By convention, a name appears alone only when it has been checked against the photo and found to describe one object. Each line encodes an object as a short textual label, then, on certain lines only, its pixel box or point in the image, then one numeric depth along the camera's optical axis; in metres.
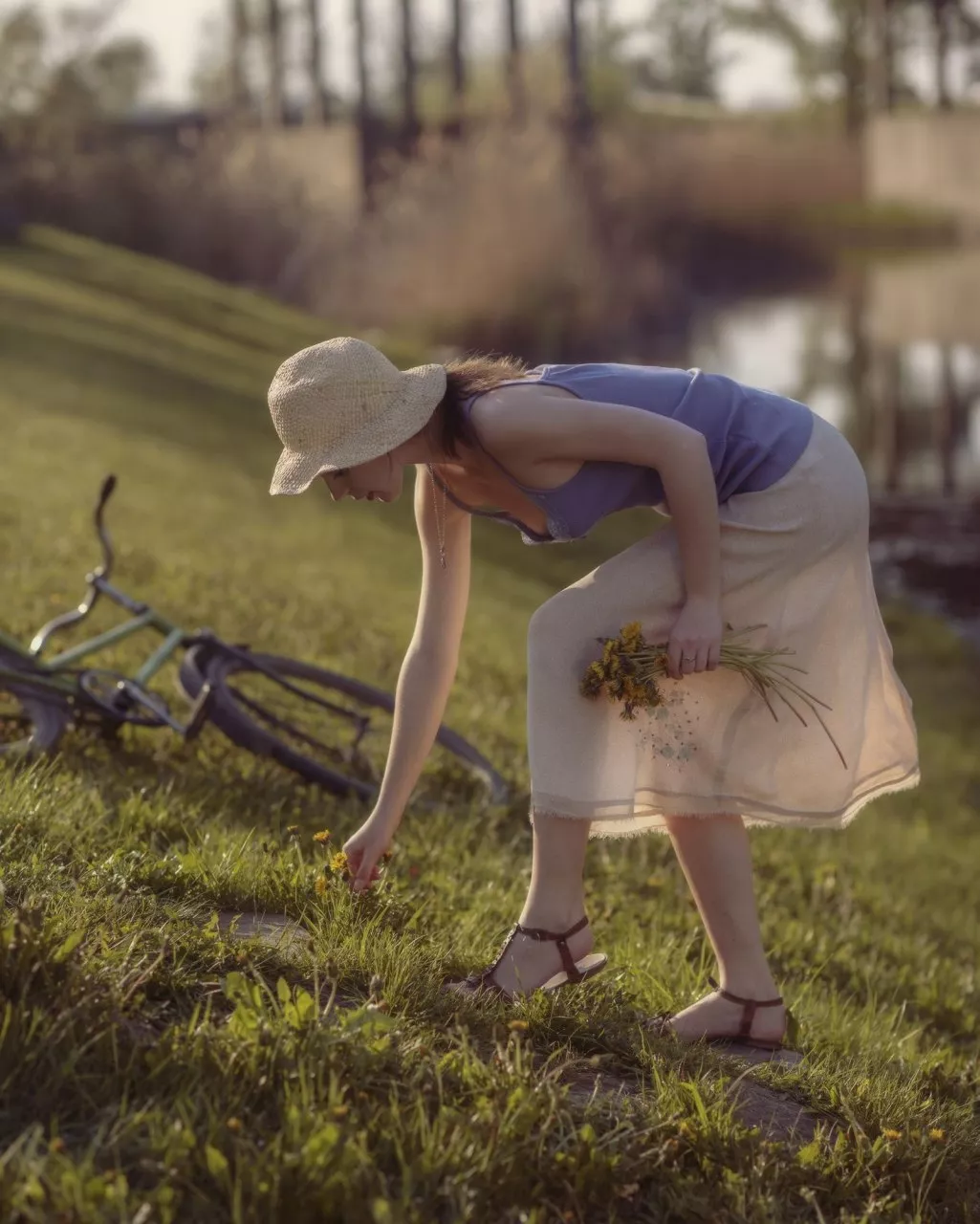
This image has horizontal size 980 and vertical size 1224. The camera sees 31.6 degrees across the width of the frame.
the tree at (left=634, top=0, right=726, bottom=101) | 91.25
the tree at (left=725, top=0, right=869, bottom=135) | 65.19
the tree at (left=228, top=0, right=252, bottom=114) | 44.75
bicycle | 4.93
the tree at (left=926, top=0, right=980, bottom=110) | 55.06
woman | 3.27
